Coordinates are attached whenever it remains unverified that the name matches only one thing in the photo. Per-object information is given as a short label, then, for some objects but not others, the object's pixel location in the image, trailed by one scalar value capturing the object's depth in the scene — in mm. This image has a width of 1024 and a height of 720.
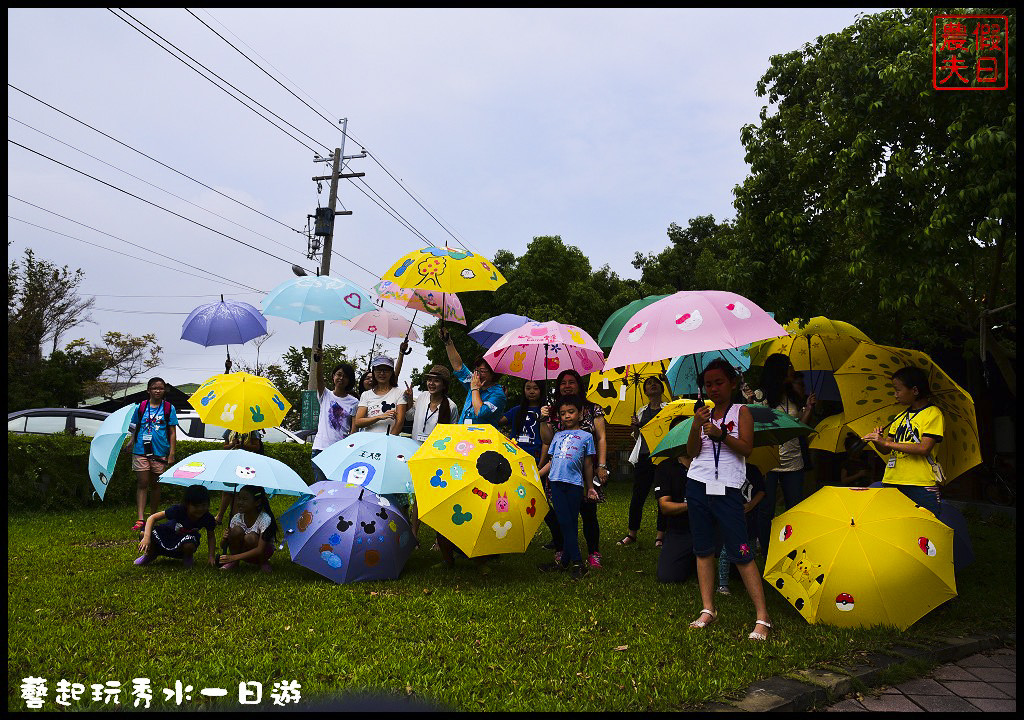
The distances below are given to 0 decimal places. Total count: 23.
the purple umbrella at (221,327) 8992
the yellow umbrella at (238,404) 7723
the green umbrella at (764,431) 5512
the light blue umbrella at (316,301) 7934
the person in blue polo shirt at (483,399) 7562
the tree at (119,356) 36312
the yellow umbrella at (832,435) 6738
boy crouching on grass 6715
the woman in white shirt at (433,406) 7688
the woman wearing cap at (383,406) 7863
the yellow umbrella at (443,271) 7836
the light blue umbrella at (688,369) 8094
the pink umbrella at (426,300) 8516
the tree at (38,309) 27766
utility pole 20281
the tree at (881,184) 6367
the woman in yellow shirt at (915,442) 5641
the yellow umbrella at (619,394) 10906
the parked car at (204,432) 15992
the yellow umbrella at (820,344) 7461
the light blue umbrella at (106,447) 7270
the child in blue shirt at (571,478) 6688
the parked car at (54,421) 12602
